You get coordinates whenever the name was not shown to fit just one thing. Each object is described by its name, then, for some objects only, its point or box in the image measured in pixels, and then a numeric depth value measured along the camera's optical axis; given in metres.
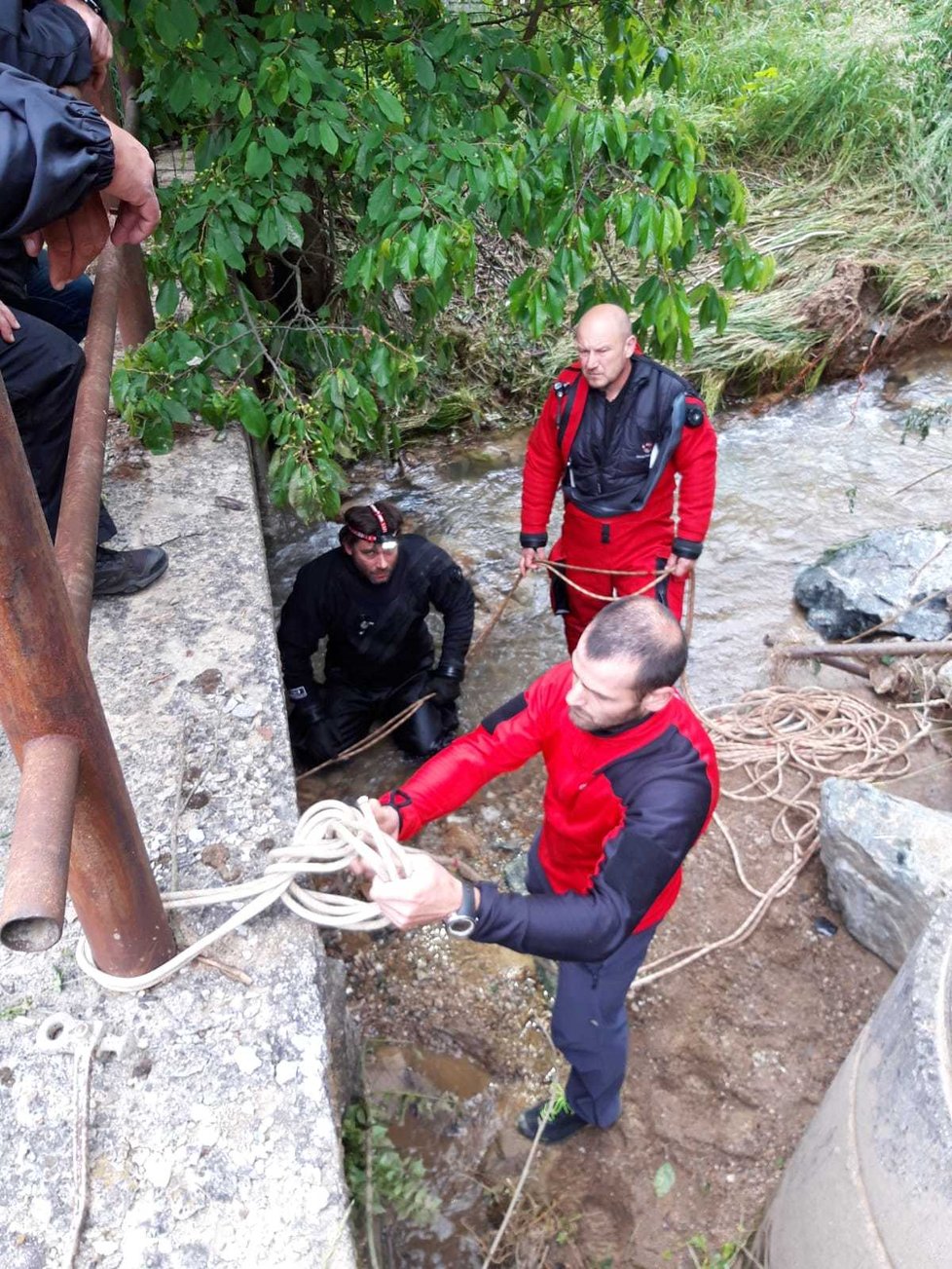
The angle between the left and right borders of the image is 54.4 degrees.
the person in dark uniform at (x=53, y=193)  1.63
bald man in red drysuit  3.75
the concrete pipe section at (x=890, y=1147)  1.48
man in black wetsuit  3.79
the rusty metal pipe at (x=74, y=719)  1.17
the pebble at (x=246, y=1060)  1.65
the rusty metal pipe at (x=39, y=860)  1.03
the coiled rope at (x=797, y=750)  3.67
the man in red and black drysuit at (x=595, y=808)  1.75
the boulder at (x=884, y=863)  2.88
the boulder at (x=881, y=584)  4.79
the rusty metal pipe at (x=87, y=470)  1.69
